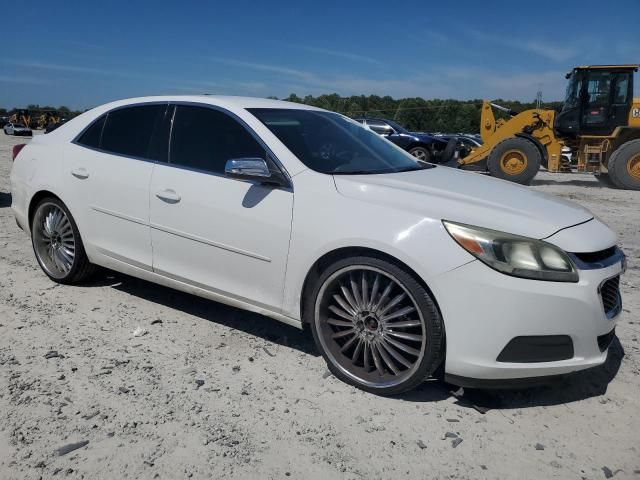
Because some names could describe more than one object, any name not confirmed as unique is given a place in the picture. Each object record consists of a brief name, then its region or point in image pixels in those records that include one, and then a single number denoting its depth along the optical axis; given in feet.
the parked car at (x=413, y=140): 53.72
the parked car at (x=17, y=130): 108.58
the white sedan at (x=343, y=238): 8.31
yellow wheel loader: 42.14
